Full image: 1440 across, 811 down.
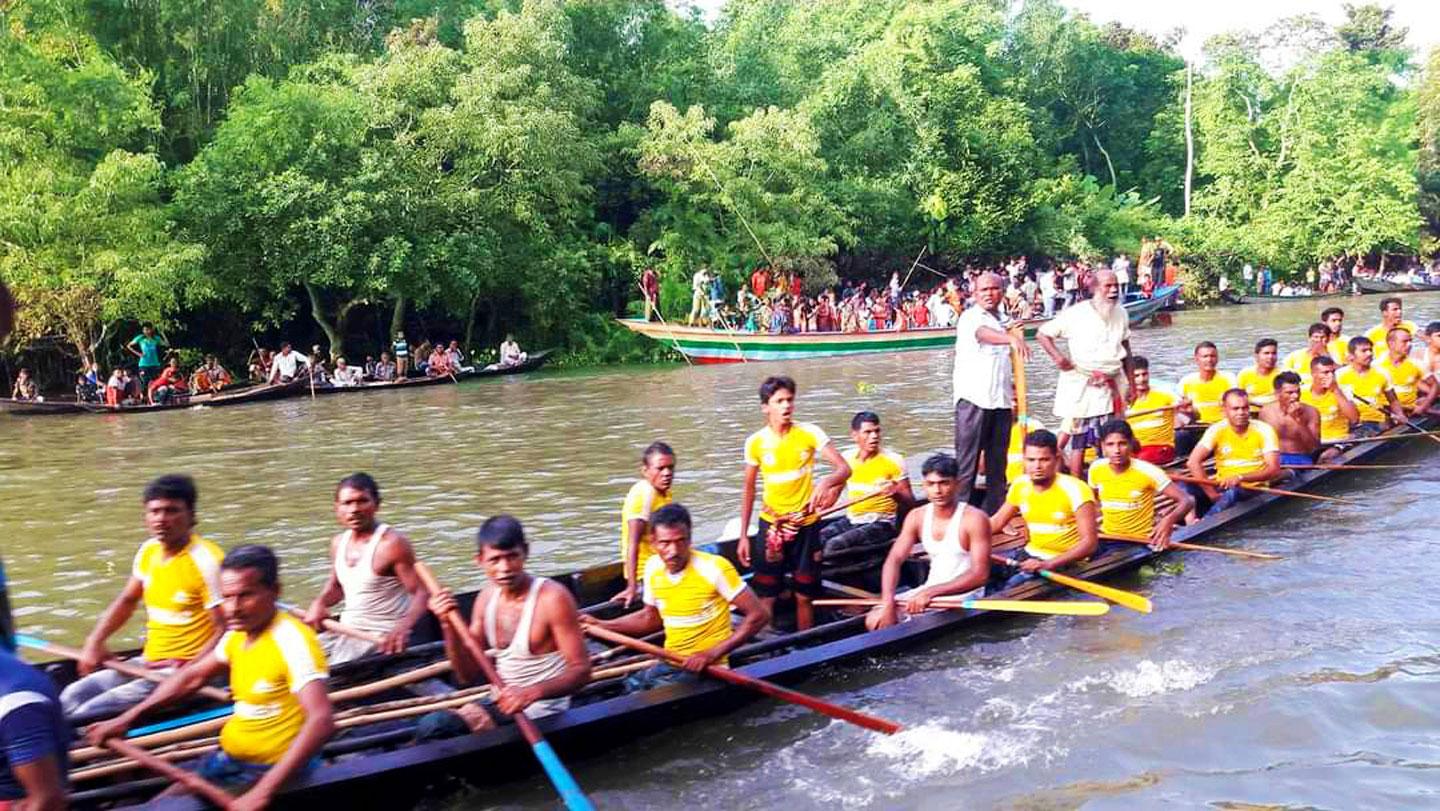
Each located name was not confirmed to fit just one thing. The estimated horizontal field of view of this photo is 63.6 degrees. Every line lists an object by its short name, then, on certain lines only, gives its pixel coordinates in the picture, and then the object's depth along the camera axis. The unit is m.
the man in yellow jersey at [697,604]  4.88
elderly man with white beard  7.68
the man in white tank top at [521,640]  4.30
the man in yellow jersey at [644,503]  5.71
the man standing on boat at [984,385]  6.94
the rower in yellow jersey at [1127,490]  6.98
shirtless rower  8.75
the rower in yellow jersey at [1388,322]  10.93
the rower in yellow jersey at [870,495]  6.93
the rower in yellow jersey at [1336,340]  11.46
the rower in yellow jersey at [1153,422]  8.77
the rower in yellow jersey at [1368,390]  10.18
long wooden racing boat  3.98
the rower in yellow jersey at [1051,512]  6.23
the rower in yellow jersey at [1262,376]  9.66
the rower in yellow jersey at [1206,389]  9.50
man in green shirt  19.42
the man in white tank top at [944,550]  5.66
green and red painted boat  23.00
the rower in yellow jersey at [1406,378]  10.65
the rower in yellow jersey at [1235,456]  7.98
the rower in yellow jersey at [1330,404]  9.59
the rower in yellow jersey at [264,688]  3.65
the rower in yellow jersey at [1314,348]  10.59
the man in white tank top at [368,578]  4.99
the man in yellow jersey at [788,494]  6.05
